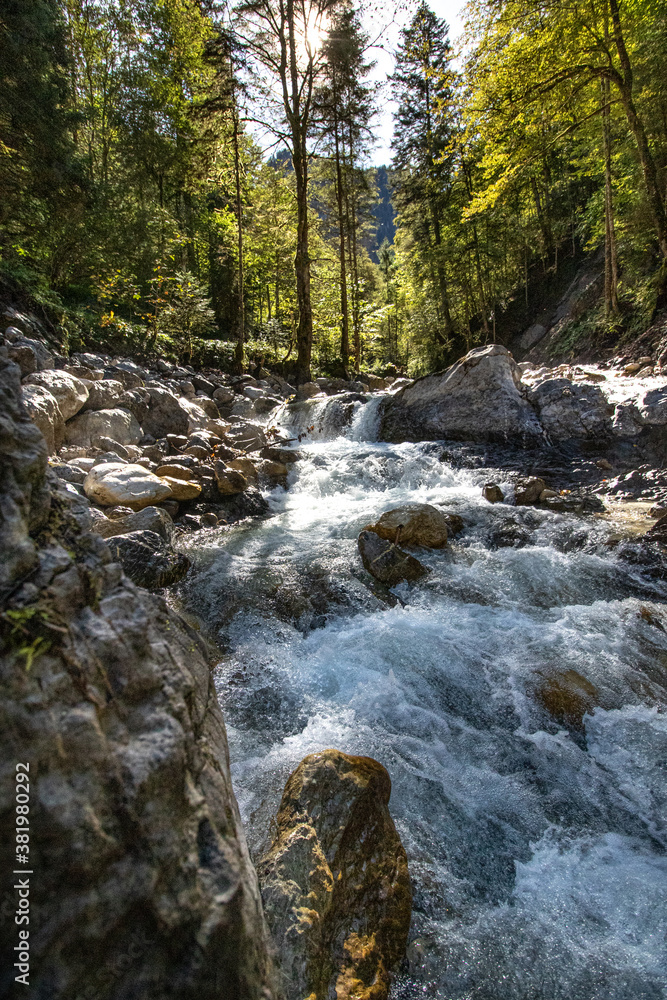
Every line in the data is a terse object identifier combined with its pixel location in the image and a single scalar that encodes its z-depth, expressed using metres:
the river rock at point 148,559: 4.58
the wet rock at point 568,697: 3.11
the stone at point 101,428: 6.71
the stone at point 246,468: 7.89
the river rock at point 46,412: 5.71
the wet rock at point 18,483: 1.04
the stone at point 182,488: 6.41
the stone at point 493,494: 6.79
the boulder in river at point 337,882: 1.52
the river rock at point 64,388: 6.28
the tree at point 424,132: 17.62
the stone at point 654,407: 7.23
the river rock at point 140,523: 4.96
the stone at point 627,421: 7.44
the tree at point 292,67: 12.12
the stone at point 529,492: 6.60
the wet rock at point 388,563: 4.96
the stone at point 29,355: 6.27
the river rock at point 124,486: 5.45
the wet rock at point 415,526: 5.57
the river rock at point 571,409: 7.91
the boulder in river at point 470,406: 8.78
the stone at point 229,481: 7.13
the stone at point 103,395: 7.26
